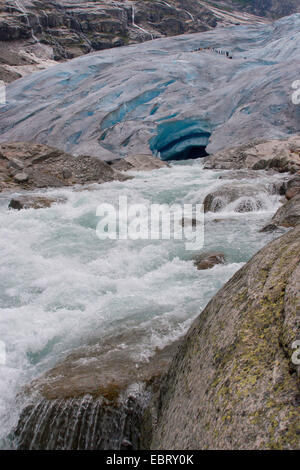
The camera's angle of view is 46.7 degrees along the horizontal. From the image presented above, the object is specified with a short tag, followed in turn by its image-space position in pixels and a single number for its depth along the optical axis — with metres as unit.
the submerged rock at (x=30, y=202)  9.08
